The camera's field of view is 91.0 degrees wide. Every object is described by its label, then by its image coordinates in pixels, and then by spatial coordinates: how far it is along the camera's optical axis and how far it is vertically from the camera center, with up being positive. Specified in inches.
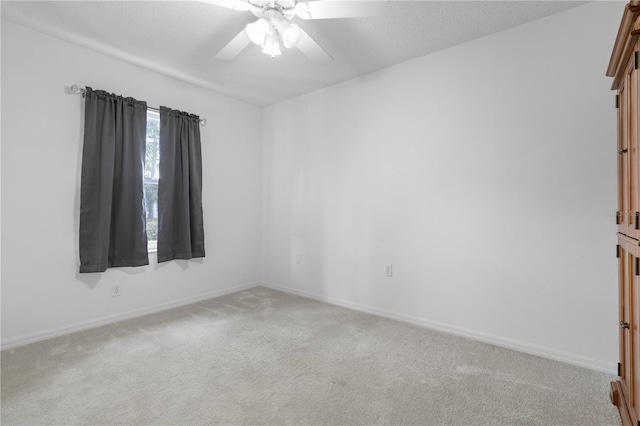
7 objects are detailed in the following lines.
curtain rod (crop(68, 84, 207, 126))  105.3 +41.6
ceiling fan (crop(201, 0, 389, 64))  71.0 +47.1
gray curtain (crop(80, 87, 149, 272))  107.3 +10.6
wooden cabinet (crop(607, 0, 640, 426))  51.0 +1.1
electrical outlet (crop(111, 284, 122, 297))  115.8 -28.6
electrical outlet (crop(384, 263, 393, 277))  122.3 -22.2
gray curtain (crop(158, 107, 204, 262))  130.0 +10.9
